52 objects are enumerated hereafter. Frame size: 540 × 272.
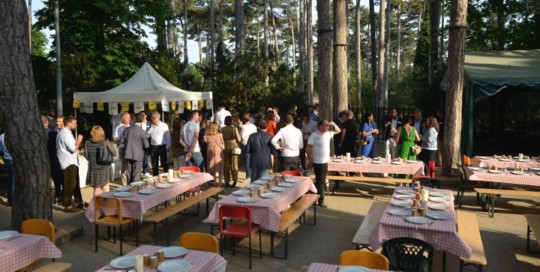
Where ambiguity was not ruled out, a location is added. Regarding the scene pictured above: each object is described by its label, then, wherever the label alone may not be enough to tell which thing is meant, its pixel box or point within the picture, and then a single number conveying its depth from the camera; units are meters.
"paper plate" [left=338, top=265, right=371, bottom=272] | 3.49
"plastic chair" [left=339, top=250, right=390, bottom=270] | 3.66
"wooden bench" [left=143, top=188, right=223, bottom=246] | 6.26
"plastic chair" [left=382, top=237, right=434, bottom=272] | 4.19
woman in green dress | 9.96
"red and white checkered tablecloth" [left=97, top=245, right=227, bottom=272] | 3.69
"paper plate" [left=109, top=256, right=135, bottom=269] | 3.61
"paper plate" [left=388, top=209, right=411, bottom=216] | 5.12
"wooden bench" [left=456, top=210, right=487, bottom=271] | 4.60
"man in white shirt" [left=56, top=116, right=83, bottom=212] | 7.58
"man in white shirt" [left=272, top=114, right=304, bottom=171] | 8.17
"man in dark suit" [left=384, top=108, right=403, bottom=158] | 11.45
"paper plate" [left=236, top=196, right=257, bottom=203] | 5.86
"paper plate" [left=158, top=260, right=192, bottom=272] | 3.55
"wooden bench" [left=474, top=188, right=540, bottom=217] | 7.70
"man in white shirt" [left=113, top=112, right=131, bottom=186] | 9.07
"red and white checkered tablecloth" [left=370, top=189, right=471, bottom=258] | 4.56
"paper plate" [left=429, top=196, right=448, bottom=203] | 5.77
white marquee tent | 12.19
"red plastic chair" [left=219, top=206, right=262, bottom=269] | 5.42
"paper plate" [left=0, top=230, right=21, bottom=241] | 4.41
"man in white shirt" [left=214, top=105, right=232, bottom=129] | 12.27
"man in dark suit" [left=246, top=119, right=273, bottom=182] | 8.17
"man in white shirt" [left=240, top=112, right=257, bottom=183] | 10.73
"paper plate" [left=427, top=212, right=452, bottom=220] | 4.98
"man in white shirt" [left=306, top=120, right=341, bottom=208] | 7.95
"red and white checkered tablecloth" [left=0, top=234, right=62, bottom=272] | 4.11
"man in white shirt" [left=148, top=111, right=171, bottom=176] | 10.23
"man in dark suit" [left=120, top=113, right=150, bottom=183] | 8.53
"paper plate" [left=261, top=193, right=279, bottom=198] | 6.10
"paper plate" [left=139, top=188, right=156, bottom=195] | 6.41
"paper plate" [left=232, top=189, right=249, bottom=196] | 6.30
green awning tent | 11.59
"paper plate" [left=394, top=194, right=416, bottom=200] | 5.97
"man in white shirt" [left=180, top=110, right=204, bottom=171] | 9.57
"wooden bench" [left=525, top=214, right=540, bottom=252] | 5.52
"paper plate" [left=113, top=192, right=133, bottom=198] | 6.25
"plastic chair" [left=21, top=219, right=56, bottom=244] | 4.82
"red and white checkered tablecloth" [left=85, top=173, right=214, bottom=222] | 5.98
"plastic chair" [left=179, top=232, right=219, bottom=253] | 4.10
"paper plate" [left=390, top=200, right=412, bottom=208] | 5.54
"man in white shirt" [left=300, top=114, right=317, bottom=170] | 11.72
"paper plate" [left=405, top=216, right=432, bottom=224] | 4.80
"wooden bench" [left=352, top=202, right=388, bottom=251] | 5.15
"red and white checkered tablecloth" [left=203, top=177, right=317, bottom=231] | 5.64
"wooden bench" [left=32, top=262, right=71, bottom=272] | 4.41
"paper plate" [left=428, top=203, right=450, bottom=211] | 5.39
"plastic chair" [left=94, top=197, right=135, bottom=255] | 5.78
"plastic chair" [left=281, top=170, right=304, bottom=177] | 7.83
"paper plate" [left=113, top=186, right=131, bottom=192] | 6.56
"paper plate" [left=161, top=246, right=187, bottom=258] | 3.87
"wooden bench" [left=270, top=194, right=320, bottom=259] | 5.82
